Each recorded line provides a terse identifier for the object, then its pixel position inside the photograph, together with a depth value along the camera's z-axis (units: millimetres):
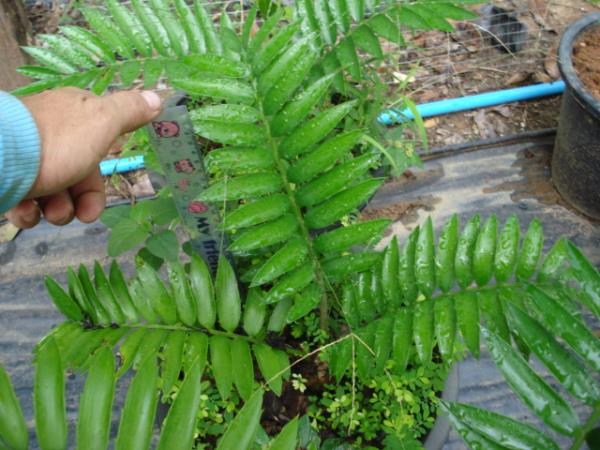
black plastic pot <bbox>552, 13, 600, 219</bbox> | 1589
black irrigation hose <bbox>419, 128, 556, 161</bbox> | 1971
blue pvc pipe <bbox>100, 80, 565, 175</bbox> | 2076
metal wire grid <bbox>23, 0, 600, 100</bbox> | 2240
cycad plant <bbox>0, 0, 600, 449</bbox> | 843
